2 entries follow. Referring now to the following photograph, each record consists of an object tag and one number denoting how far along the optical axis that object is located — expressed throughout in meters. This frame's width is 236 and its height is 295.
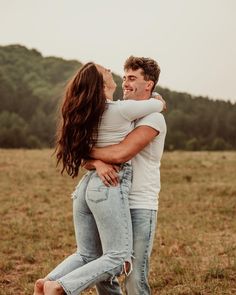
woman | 3.63
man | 3.77
